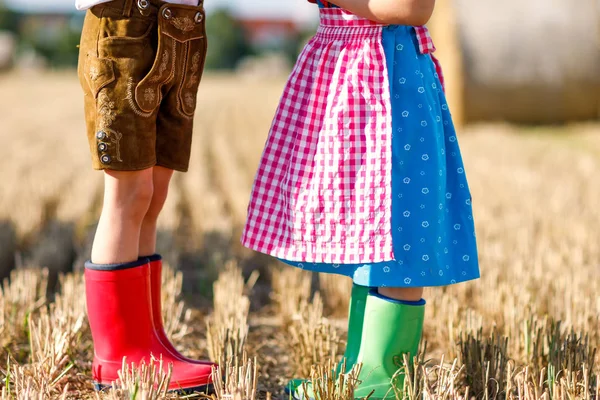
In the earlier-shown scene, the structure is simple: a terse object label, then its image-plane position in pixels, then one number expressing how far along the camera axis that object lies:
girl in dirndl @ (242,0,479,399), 3.64
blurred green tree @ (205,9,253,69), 87.71
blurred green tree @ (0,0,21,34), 98.45
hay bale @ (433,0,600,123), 14.49
